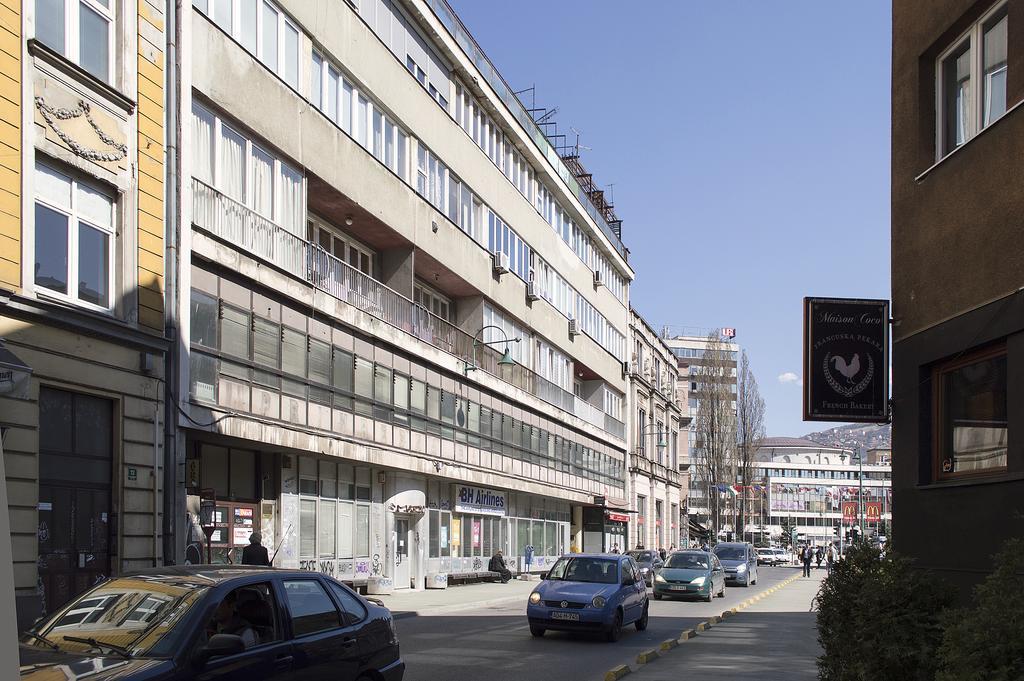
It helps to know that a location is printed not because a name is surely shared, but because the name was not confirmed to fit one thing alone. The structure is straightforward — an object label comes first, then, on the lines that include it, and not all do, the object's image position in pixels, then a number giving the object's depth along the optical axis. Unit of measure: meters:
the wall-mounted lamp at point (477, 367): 32.94
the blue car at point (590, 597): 19.16
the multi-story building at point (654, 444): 69.25
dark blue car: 6.66
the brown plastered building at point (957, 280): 8.80
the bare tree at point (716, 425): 87.06
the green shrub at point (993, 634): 5.95
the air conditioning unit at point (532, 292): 44.34
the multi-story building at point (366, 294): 22.38
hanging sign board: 11.25
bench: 38.00
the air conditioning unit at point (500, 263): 39.72
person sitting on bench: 41.00
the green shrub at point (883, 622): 8.47
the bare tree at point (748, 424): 88.38
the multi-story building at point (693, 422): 88.38
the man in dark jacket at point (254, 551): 18.59
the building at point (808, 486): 164.38
